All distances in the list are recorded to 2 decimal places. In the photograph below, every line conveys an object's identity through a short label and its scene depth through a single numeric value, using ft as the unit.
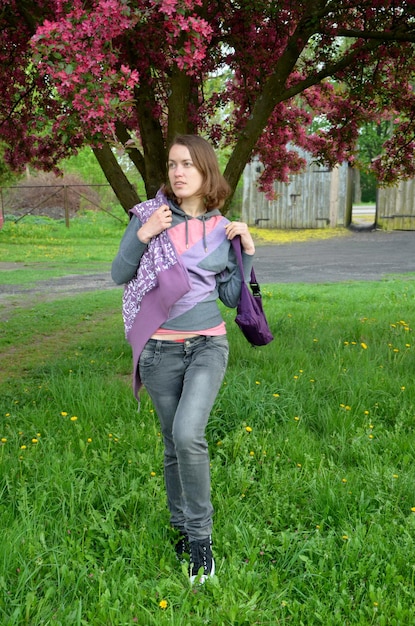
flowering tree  11.94
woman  8.30
